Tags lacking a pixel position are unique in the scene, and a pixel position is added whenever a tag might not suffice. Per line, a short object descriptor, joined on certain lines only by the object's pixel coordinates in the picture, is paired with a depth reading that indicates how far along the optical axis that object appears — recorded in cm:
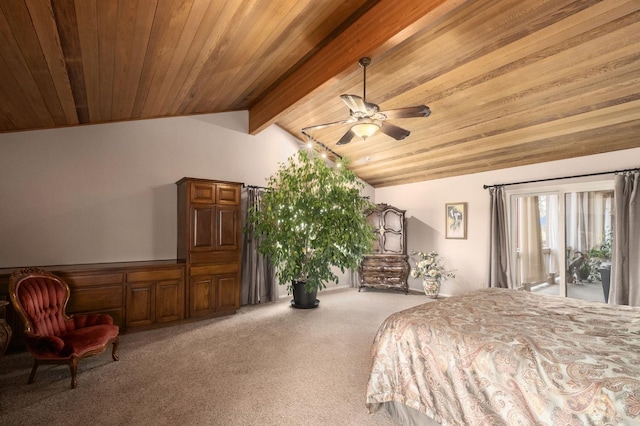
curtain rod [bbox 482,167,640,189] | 404
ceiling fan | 282
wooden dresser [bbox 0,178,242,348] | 353
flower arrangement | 589
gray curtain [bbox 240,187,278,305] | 534
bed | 129
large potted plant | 482
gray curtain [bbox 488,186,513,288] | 514
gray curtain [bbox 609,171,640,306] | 388
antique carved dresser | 630
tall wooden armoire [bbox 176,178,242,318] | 438
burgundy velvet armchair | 254
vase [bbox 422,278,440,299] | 586
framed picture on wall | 584
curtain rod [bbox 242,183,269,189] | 548
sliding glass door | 443
